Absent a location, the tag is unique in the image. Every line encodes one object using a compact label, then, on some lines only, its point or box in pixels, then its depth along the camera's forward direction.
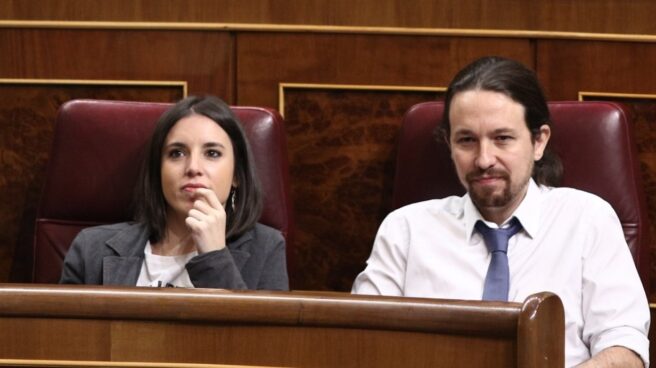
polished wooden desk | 5.76
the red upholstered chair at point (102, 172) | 6.69
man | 6.38
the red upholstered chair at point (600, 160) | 6.59
